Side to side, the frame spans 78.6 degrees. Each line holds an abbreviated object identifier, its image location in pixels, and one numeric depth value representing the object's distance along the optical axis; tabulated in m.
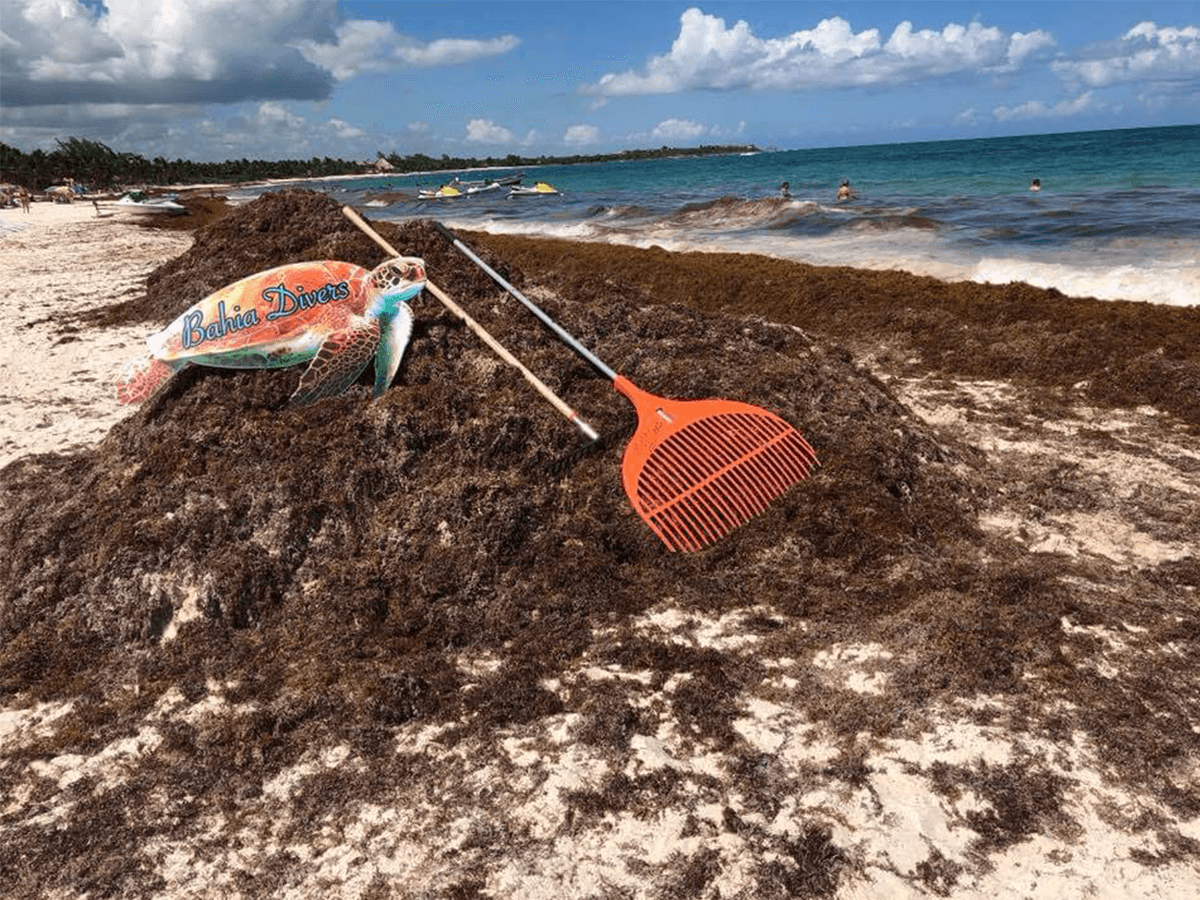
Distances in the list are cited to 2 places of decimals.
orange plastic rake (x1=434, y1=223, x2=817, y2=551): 4.50
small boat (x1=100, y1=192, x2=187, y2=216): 30.97
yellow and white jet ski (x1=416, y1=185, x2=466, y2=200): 41.47
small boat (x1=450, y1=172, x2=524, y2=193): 44.78
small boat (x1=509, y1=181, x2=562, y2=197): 39.47
